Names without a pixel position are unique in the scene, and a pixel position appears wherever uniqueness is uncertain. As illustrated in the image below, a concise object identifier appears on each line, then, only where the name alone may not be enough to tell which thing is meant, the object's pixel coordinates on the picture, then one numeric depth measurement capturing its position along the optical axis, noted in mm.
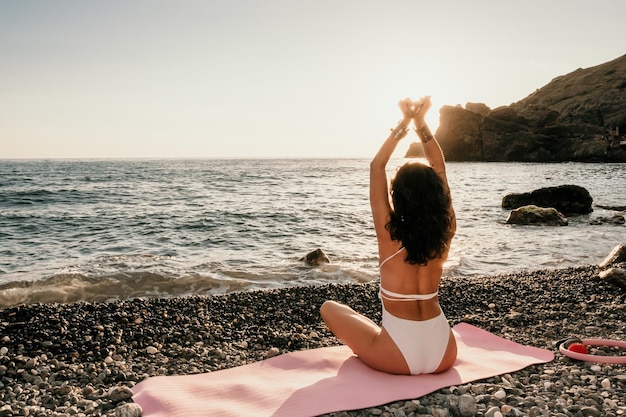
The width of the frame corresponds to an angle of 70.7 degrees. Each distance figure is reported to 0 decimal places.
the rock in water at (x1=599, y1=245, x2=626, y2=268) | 9945
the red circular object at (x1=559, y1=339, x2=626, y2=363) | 4572
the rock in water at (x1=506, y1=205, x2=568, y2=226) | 18078
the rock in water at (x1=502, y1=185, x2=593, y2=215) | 21317
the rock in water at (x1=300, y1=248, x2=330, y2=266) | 11484
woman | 3791
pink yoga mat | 3795
